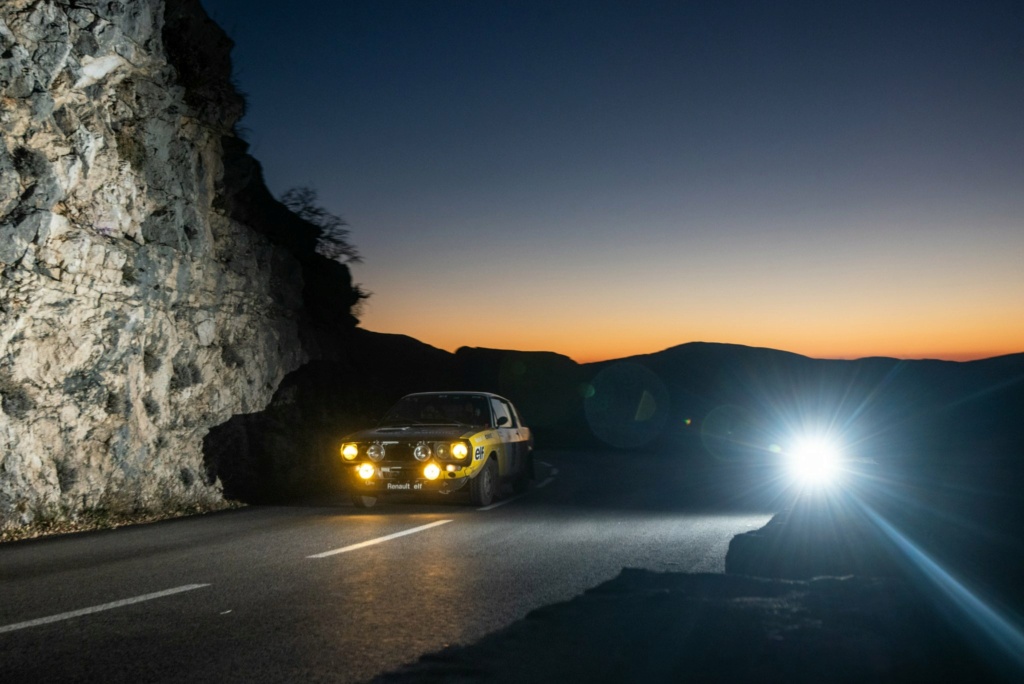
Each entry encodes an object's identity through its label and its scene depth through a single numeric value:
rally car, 12.33
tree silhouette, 21.70
